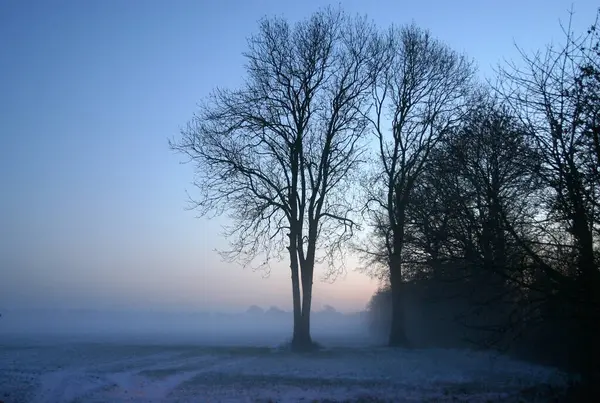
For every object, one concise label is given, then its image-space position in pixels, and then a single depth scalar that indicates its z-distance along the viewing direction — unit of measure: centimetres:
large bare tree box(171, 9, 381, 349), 3266
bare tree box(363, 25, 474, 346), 3378
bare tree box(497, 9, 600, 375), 1208
